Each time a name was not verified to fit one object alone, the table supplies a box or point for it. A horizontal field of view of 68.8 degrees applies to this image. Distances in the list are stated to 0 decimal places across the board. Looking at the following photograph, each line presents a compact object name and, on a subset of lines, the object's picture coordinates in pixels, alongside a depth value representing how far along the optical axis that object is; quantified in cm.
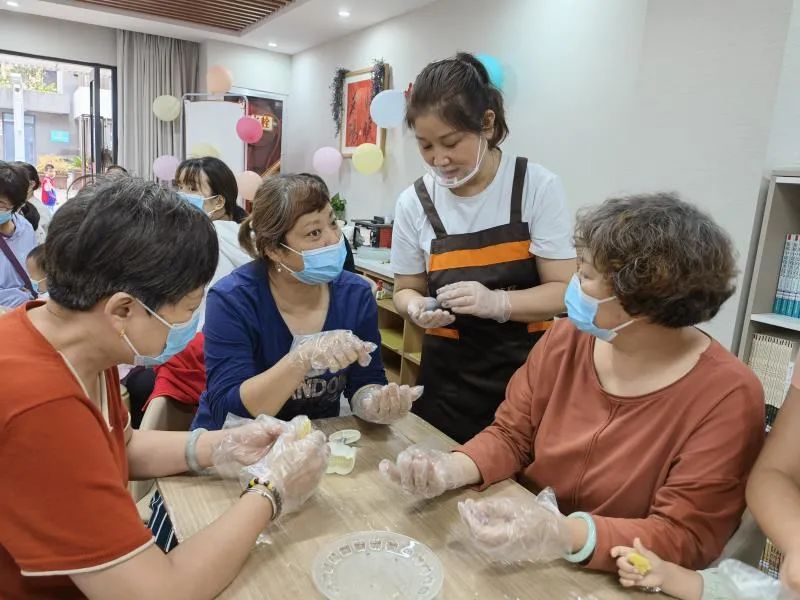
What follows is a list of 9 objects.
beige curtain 670
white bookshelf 236
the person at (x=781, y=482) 107
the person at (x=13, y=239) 326
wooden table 99
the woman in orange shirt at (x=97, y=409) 82
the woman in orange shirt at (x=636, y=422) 109
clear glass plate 98
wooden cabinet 419
